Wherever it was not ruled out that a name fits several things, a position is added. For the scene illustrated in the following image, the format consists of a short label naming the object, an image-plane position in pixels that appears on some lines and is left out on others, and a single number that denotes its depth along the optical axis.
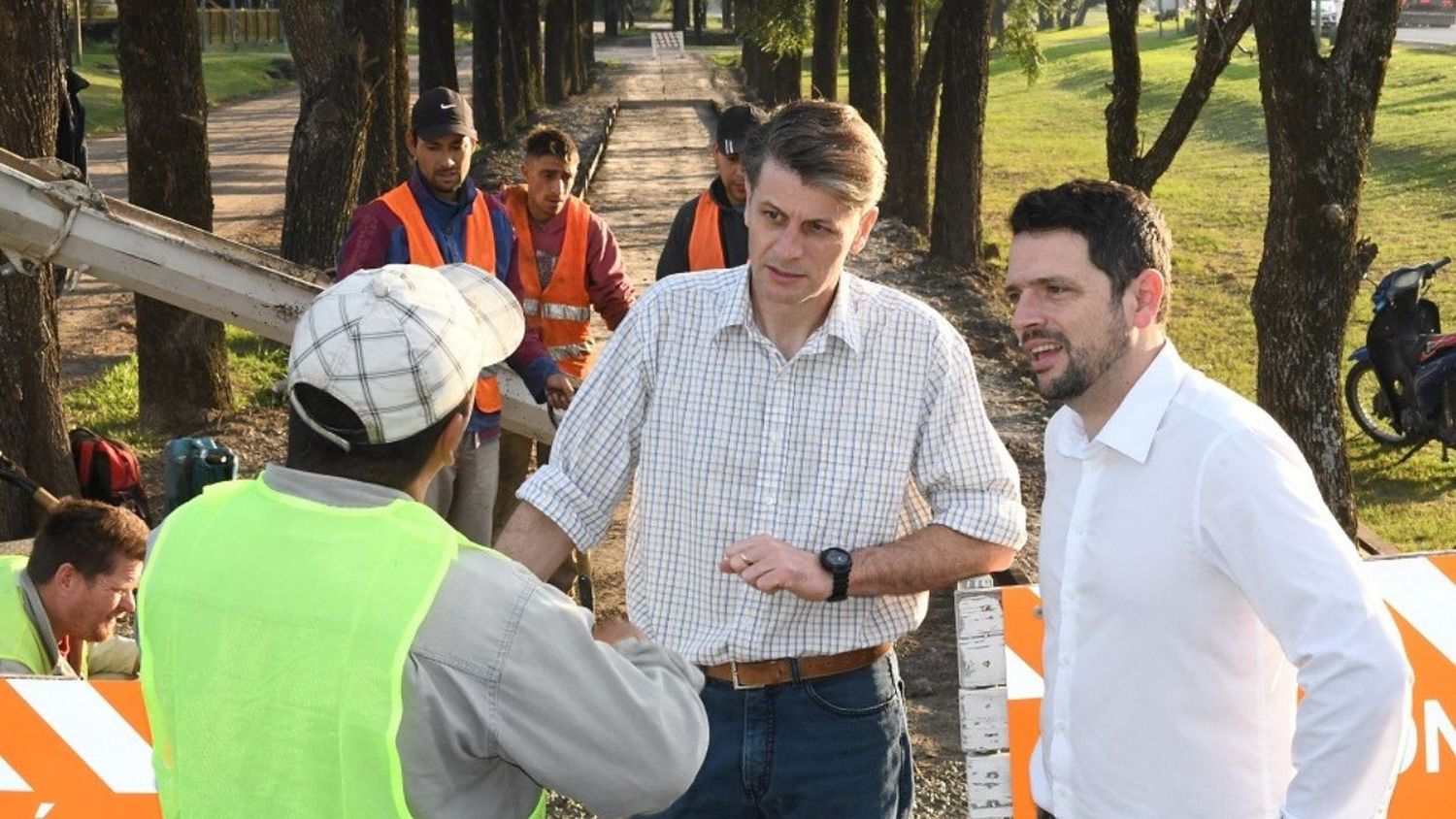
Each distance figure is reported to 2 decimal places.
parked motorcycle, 11.09
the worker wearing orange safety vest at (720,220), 7.68
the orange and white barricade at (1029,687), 4.67
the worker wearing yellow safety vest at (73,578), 5.64
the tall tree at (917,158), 21.42
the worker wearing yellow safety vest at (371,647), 2.37
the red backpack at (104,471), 8.62
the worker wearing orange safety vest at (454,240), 7.01
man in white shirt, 2.79
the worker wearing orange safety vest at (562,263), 8.03
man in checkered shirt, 3.58
